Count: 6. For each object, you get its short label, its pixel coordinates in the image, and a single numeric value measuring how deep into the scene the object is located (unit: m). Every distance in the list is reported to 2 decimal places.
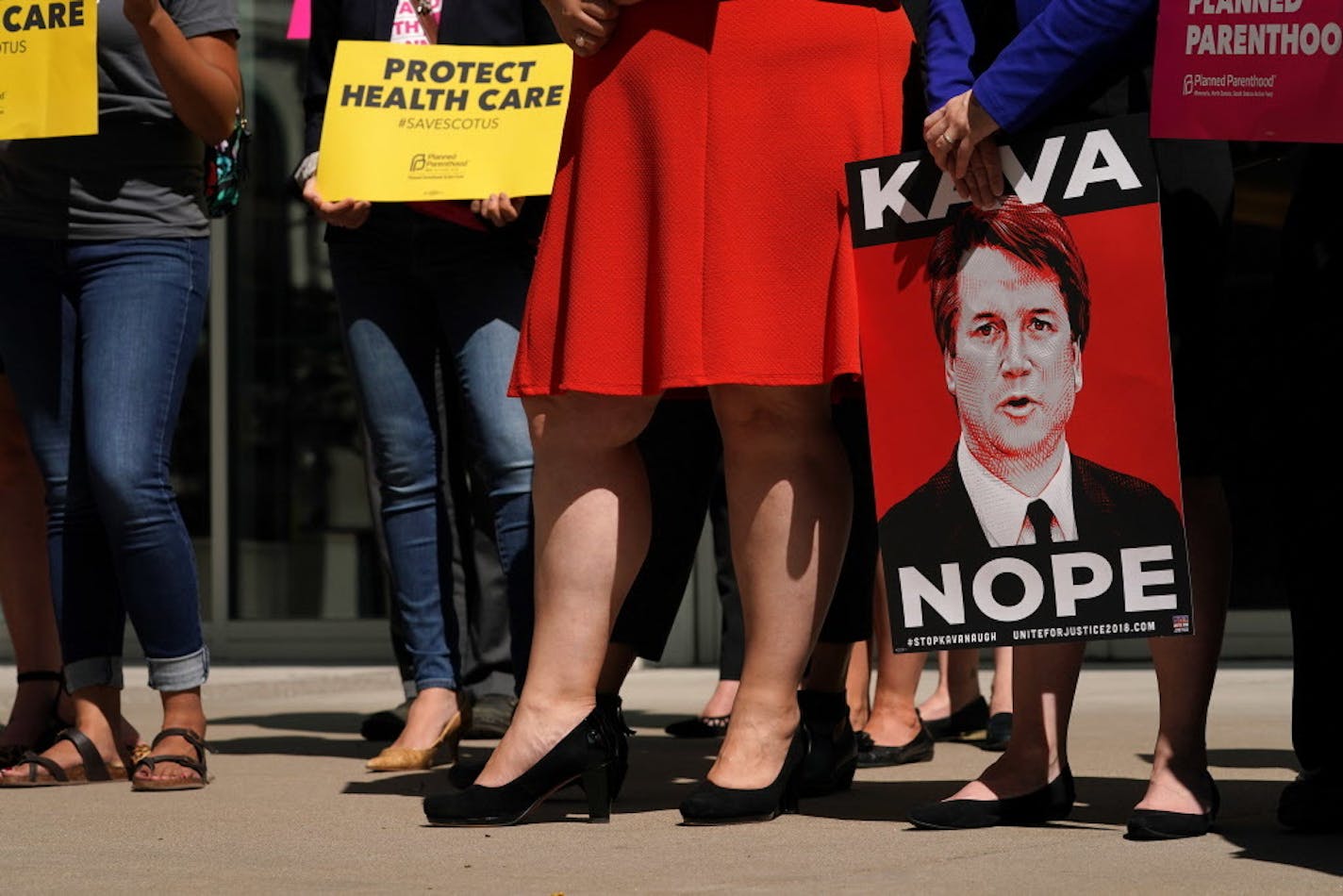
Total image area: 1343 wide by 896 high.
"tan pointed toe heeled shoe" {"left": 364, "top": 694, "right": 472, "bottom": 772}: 7.87
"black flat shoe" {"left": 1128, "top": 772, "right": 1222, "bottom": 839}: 5.62
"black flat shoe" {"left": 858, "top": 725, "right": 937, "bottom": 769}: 8.02
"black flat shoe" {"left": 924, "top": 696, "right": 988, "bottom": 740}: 9.27
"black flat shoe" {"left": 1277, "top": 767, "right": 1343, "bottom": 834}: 5.68
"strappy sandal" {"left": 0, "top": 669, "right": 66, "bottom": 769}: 7.81
